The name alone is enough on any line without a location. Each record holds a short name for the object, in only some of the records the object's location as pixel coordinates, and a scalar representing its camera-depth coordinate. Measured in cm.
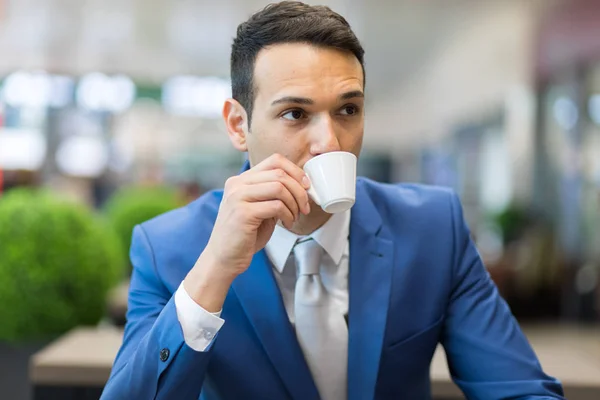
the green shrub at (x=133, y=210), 553
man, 126
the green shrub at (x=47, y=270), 284
